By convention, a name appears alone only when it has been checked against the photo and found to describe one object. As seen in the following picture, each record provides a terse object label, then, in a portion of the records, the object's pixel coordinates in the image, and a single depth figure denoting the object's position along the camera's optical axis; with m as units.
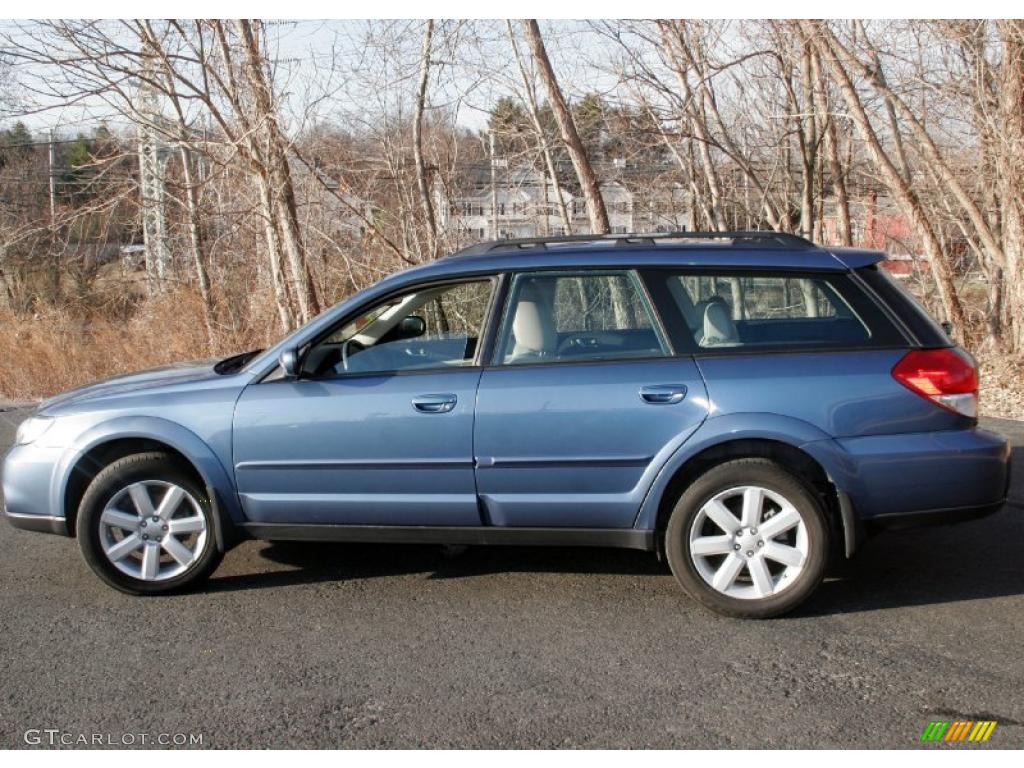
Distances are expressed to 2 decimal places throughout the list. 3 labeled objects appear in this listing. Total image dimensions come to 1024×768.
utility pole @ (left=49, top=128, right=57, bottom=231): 13.94
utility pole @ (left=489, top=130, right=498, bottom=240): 15.76
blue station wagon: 4.76
